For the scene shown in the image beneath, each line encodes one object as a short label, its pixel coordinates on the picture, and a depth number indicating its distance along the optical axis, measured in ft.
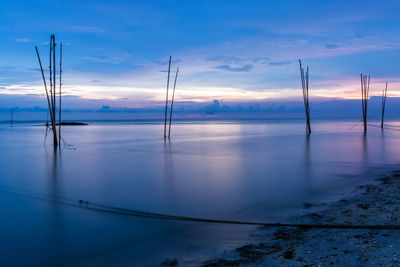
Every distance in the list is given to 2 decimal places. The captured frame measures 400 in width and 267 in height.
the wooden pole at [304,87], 67.41
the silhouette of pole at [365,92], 79.62
